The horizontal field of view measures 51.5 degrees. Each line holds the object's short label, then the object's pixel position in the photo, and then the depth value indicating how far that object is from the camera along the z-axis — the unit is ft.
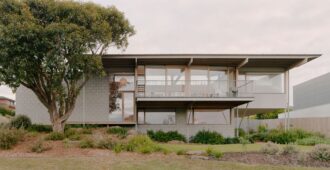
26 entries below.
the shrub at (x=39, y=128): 60.18
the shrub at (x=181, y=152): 42.50
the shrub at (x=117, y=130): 59.88
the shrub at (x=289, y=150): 42.98
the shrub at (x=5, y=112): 111.42
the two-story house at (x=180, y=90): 68.28
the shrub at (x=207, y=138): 67.41
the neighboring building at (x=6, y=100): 191.80
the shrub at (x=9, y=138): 45.37
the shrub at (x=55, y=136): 50.19
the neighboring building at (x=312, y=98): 122.83
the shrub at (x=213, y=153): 40.68
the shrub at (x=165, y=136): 67.15
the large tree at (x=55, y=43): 48.93
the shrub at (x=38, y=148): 43.75
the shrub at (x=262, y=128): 80.24
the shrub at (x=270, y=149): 43.21
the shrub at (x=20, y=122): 62.39
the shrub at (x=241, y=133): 76.55
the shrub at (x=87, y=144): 45.62
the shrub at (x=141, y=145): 43.21
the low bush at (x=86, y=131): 57.24
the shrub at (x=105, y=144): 45.47
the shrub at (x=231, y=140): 66.58
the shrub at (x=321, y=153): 40.06
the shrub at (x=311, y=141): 60.56
